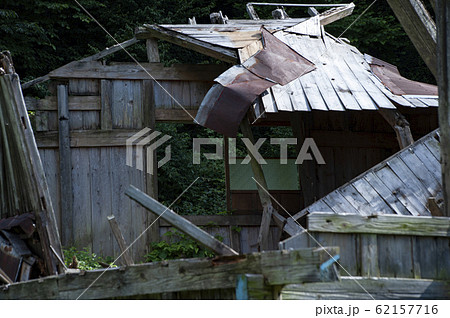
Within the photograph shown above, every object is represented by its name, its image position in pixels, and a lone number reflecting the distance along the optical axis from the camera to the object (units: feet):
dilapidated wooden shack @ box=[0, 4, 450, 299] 34.91
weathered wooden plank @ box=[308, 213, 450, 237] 34.73
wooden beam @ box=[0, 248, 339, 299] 29.32
